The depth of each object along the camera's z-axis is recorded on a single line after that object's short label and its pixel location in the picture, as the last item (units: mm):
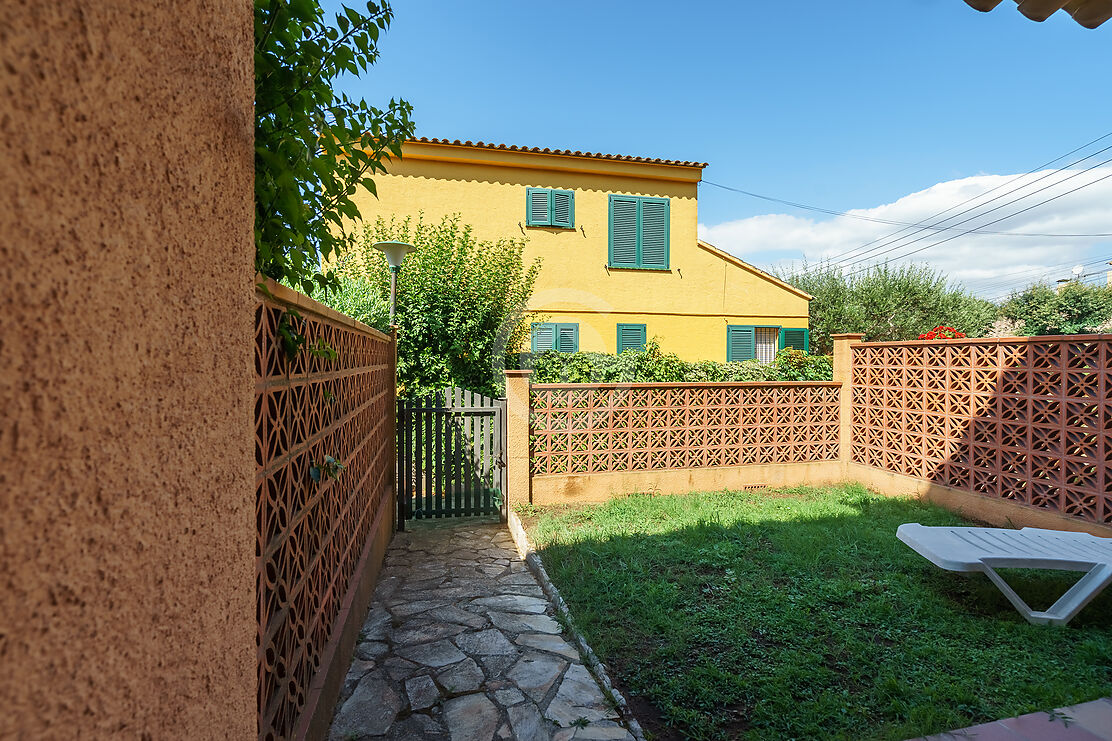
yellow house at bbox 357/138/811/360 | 11633
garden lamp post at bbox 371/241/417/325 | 7133
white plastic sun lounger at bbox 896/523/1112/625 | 3852
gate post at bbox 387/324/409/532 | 6520
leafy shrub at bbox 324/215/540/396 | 9070
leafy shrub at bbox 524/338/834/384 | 9633
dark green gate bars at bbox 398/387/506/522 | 6668
